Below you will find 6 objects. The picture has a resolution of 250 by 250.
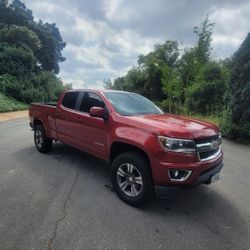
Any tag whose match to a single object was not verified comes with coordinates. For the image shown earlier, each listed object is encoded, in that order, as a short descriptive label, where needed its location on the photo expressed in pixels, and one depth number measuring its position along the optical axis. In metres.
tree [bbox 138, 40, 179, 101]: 35.62
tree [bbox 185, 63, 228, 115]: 15.72
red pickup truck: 3.37
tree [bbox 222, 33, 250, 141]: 8.90
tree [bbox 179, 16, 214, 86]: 21.69
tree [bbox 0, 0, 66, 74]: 35.72
